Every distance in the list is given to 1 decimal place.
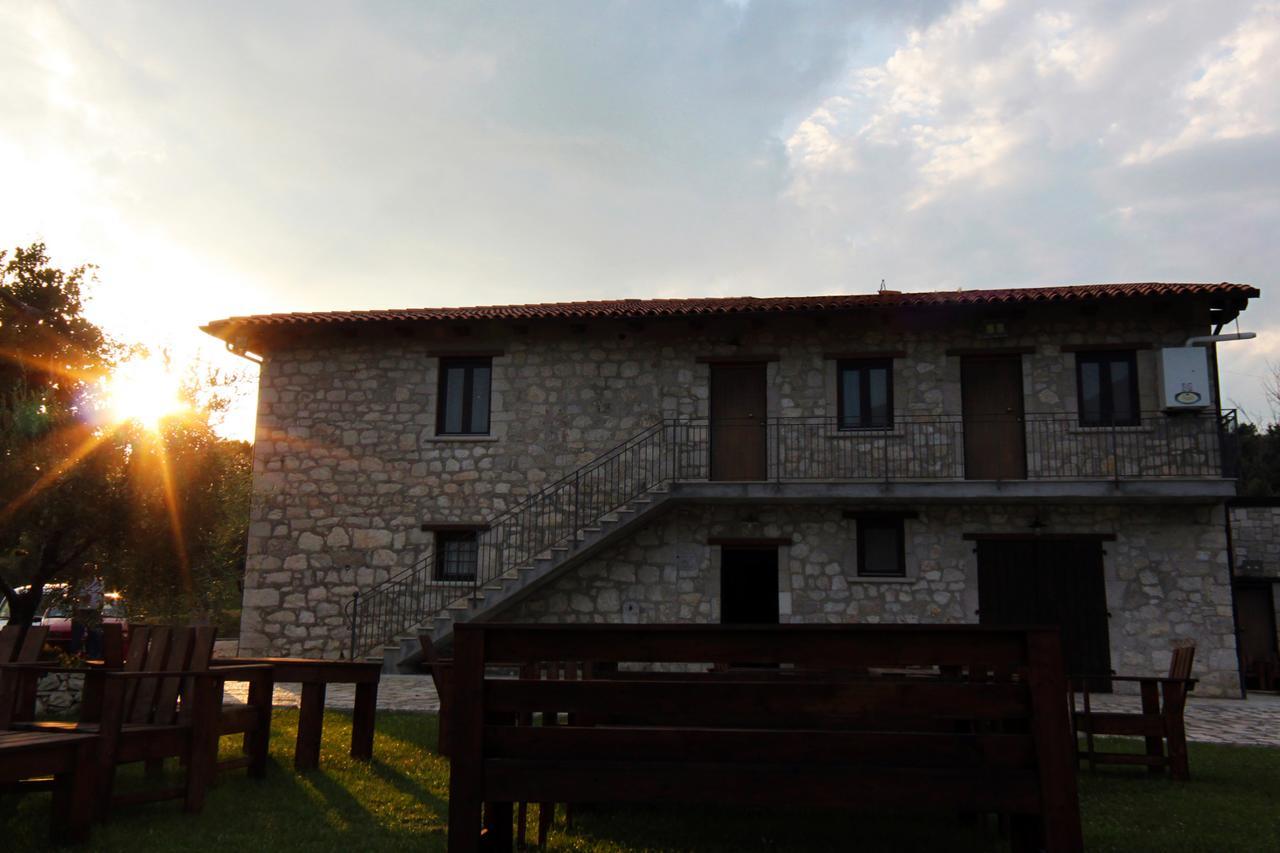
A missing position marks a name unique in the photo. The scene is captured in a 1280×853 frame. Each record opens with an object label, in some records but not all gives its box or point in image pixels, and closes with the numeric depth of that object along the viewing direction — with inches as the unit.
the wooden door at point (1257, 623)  650.8
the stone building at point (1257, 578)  646.5
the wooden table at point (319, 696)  246.7
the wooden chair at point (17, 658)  196.4
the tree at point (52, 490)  369.4
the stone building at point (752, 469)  518.9
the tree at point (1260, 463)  1049.5
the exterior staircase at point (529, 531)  554.3
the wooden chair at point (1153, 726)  260.5
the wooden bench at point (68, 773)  159.6
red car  625.2
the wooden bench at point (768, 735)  135.0
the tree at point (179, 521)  392.5
